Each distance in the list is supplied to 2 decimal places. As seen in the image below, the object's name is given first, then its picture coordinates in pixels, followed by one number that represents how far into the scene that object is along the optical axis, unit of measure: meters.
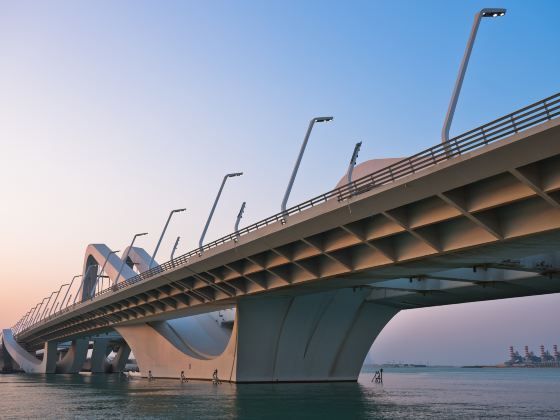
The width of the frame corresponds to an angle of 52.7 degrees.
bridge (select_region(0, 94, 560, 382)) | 22.00
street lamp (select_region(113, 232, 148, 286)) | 82.92
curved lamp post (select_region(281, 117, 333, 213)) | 38.72
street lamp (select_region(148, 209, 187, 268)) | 68.26
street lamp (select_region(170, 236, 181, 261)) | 68.50
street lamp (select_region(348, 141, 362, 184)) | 32.89
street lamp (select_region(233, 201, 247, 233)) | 48.84
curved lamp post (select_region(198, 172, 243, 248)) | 52.30
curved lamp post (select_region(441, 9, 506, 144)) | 24.98
